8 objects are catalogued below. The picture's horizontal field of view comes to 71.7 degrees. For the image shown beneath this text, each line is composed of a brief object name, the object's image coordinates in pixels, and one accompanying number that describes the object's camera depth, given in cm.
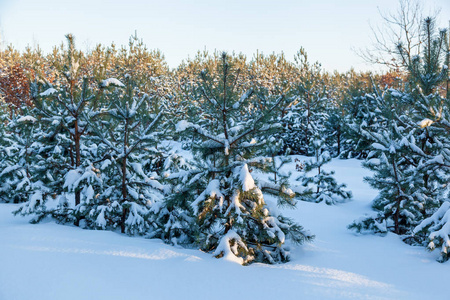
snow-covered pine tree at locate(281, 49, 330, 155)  2081
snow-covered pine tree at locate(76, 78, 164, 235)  649
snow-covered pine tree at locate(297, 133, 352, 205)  1064
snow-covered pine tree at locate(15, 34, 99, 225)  653
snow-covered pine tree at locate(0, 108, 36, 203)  1006
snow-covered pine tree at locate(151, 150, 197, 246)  636
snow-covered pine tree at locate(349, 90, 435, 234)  626
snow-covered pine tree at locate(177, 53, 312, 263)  484
